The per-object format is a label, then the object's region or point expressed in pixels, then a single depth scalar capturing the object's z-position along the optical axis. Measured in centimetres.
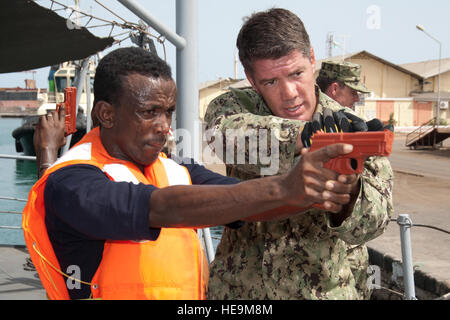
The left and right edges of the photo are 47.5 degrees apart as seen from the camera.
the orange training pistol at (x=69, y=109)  254
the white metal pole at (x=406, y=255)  344
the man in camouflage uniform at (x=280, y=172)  172
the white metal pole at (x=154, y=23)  315
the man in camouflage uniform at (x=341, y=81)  457
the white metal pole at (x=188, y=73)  317
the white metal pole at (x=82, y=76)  769
